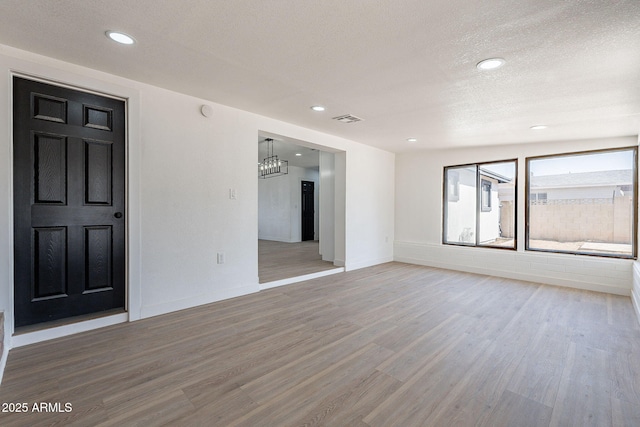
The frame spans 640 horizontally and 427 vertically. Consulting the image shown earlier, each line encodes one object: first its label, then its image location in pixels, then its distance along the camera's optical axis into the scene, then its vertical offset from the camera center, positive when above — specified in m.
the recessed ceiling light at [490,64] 2.36 +1.23
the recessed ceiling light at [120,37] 2.11 +1.27
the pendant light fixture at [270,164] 7.72 +1.36
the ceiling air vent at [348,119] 3.95 +1.27
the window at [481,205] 5.33 +0.12
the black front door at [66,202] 2.43 +0.05
